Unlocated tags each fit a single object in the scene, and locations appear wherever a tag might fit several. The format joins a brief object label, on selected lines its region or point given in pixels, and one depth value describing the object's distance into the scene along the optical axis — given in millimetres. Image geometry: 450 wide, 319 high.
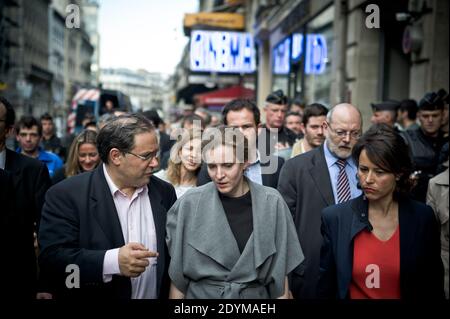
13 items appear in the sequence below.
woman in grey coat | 3023
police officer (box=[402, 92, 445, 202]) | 6156
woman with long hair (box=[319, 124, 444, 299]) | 3074
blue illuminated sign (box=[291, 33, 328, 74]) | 14414
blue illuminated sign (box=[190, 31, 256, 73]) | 18078
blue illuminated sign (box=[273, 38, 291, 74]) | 19292
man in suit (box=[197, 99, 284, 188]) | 5000
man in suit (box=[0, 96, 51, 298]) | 3623
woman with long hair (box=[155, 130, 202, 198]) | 5109
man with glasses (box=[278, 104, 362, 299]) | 4234
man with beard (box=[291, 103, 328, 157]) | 5762
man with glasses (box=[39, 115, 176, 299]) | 3080
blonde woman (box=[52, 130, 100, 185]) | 5516
